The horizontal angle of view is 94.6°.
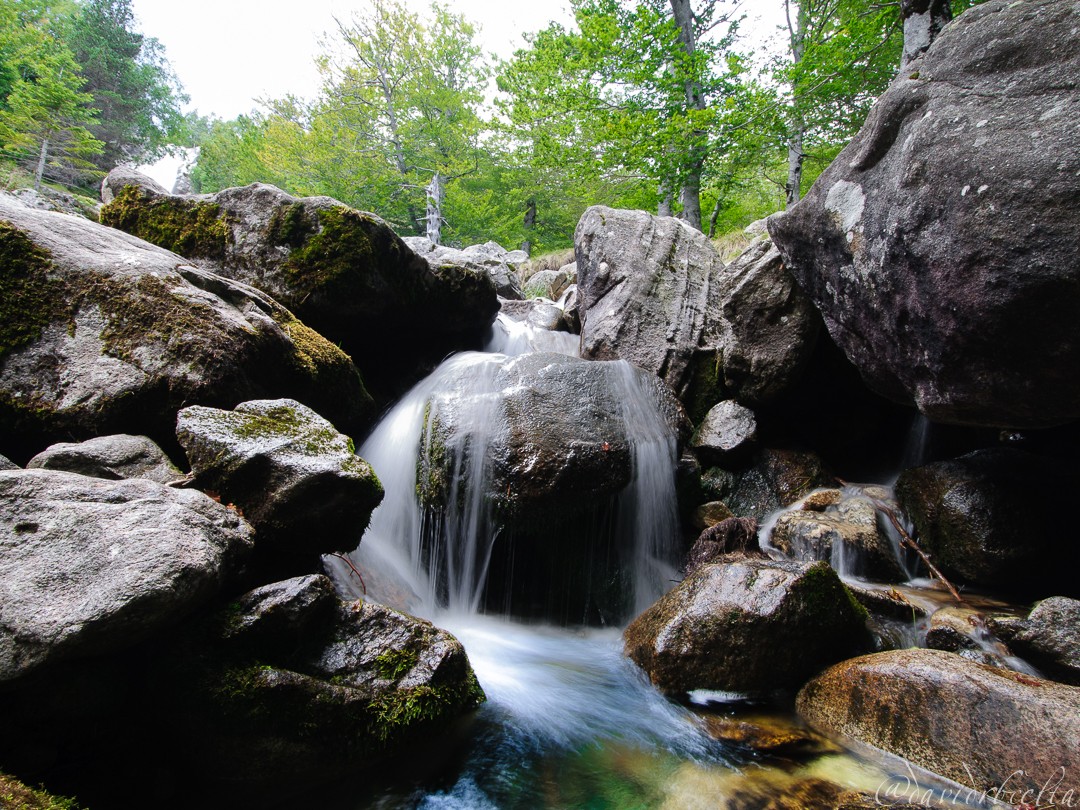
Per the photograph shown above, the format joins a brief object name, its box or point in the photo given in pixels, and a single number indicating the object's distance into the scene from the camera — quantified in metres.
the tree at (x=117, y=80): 27.41
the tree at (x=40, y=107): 18.25
